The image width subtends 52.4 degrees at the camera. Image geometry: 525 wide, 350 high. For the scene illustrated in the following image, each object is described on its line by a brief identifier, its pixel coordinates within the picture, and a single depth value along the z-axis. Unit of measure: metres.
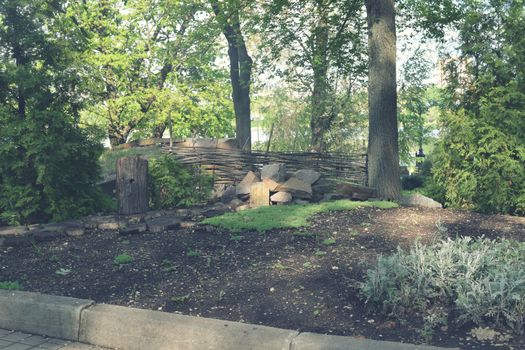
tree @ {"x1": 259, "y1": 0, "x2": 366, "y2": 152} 13.49
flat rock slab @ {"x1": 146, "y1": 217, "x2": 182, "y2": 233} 7.41
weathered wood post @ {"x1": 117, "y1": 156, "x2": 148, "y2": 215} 8.99
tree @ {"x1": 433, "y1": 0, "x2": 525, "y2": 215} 8.48
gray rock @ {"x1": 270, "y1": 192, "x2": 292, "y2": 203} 9.27
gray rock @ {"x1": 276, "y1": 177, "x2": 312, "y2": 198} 9.49
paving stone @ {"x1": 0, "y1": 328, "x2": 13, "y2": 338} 4.58
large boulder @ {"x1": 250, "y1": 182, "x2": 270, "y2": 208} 9.29
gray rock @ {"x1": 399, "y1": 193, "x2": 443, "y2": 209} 9.09
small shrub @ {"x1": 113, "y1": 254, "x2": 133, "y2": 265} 5.91
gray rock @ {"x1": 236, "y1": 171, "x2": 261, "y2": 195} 10.11
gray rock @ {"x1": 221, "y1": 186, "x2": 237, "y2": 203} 10.27
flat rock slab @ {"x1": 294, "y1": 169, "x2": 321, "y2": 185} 10.69
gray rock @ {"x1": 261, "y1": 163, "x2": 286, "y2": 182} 10.33
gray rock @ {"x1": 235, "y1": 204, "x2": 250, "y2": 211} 8.98
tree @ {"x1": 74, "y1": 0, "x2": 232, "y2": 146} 22.36
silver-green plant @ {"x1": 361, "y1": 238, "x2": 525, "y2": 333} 3.79
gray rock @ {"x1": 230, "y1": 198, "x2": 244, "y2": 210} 9.25
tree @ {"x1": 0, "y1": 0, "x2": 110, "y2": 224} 8.52
